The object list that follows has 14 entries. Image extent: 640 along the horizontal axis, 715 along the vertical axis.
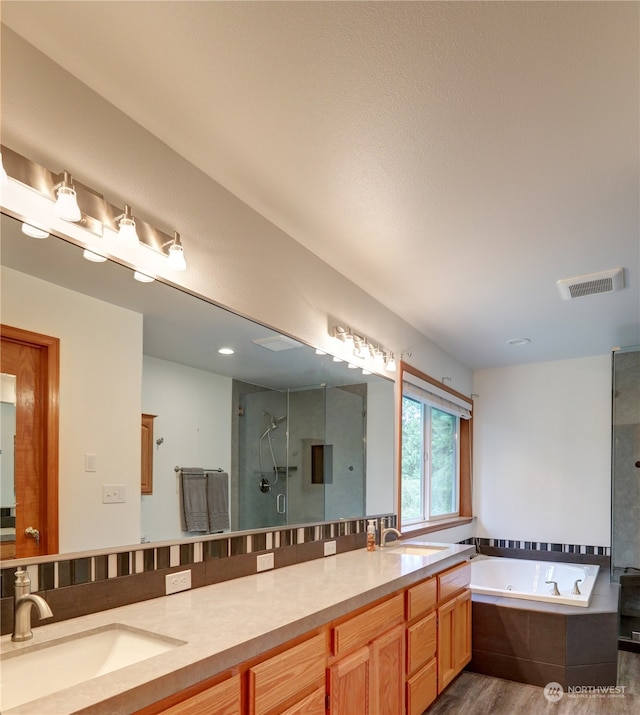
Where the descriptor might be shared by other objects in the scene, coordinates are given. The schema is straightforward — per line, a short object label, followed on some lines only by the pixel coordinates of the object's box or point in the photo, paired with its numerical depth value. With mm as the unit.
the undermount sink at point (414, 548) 3467
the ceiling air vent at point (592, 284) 3354
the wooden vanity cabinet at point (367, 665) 1587
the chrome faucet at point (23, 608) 1455
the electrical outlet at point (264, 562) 2520
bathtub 4637
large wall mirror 1721
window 4648
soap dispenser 3316
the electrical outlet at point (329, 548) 3056
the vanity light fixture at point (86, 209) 1564
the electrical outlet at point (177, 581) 2045
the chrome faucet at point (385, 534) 3436
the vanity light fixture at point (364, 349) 3309
